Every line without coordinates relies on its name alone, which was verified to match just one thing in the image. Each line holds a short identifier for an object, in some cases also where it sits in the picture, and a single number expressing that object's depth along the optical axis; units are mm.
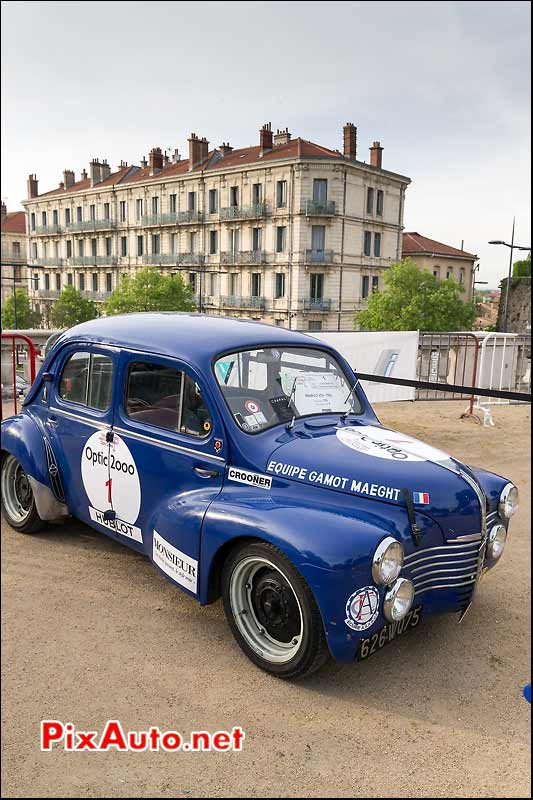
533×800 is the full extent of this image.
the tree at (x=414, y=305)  37625
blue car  2756
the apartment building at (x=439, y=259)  41875
